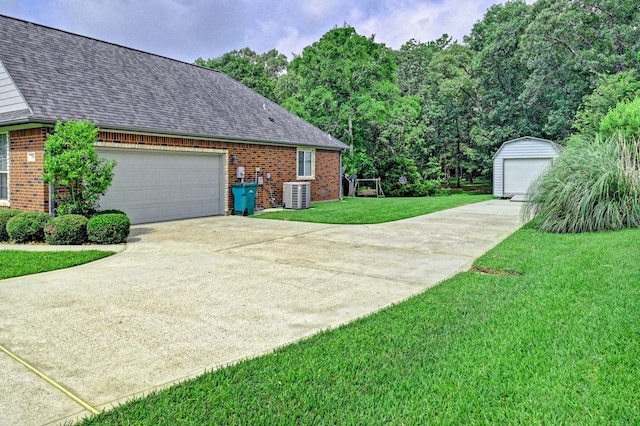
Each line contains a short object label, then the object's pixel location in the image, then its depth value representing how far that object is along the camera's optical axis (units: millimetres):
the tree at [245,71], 38375
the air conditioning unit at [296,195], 15977
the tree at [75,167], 8898
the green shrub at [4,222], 9016
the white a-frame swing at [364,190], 24281
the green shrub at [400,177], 25203
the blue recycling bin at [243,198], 14125
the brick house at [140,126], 10125
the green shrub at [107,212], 9352
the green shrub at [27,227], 8672
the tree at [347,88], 23828
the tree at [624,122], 11203
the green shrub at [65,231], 8461
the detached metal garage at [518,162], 23188
